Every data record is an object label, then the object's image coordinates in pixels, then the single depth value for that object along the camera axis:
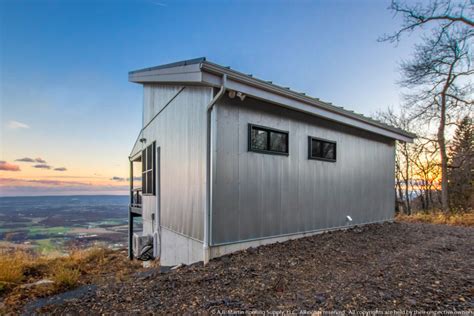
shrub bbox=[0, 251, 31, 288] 4.19
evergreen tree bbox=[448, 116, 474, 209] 13.24
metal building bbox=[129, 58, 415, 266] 4.36
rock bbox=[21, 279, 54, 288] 4.04
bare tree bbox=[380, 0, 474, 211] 10.04
